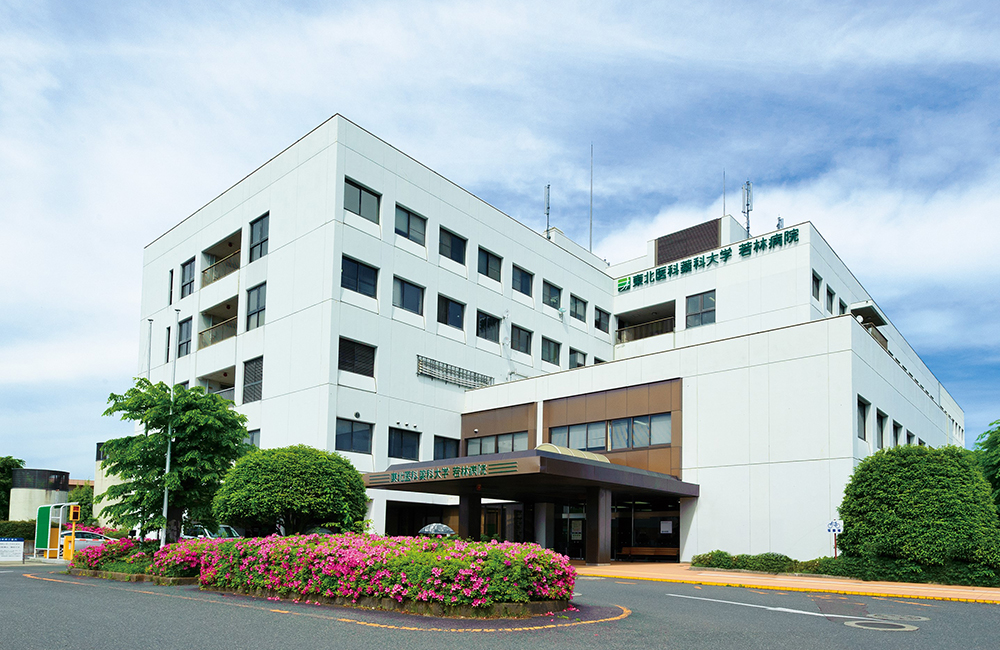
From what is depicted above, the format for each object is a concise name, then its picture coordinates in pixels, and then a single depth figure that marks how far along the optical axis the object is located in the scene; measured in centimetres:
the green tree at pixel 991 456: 3244
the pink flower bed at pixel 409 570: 1302
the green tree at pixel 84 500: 6572
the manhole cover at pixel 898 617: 1410
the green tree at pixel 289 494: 2028
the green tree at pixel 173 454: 2480
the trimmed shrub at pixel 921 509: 2242
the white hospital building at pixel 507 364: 2895
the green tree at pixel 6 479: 7094
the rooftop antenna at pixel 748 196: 5441
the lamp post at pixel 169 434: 2471
